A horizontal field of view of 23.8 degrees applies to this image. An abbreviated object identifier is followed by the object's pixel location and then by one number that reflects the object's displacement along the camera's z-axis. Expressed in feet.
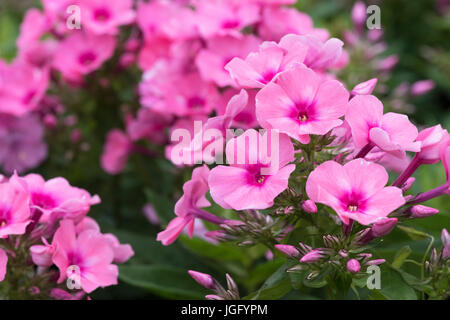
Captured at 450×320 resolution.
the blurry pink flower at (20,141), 1.64
